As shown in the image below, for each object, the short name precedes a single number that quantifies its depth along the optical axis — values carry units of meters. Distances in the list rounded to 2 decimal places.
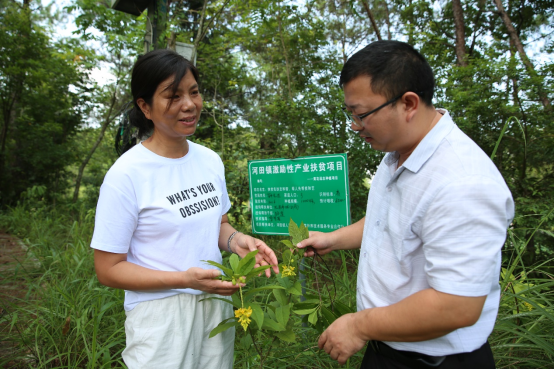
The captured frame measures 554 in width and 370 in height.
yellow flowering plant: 1.11
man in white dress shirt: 0.87
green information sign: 2.59
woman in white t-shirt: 1.18
